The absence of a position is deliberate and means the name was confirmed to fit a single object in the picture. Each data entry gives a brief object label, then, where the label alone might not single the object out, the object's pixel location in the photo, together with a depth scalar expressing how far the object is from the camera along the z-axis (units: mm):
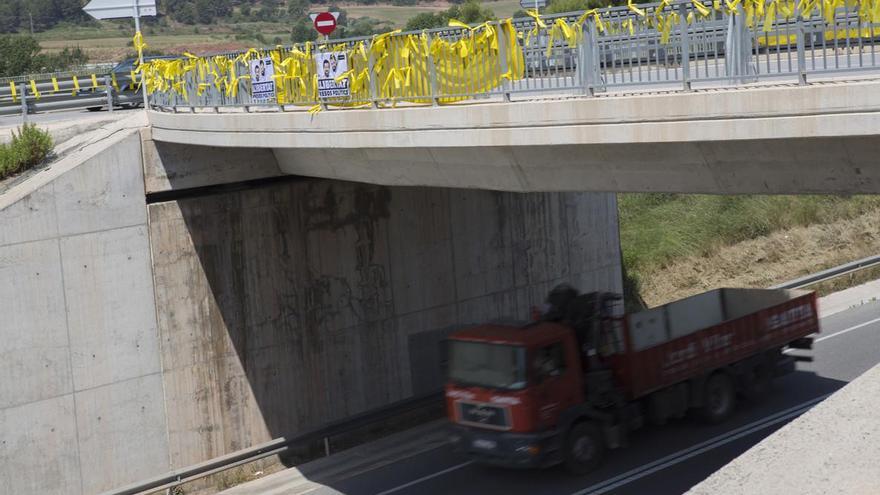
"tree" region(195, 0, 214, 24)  83062
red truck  14922
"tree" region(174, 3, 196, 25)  83438
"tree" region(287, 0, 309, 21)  83856
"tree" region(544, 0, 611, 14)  39906
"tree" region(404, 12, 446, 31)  47275
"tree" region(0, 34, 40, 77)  41125
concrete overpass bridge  10250
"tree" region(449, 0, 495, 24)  47219
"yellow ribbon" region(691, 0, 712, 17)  10288
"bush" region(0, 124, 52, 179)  16891
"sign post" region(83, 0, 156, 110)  17719
